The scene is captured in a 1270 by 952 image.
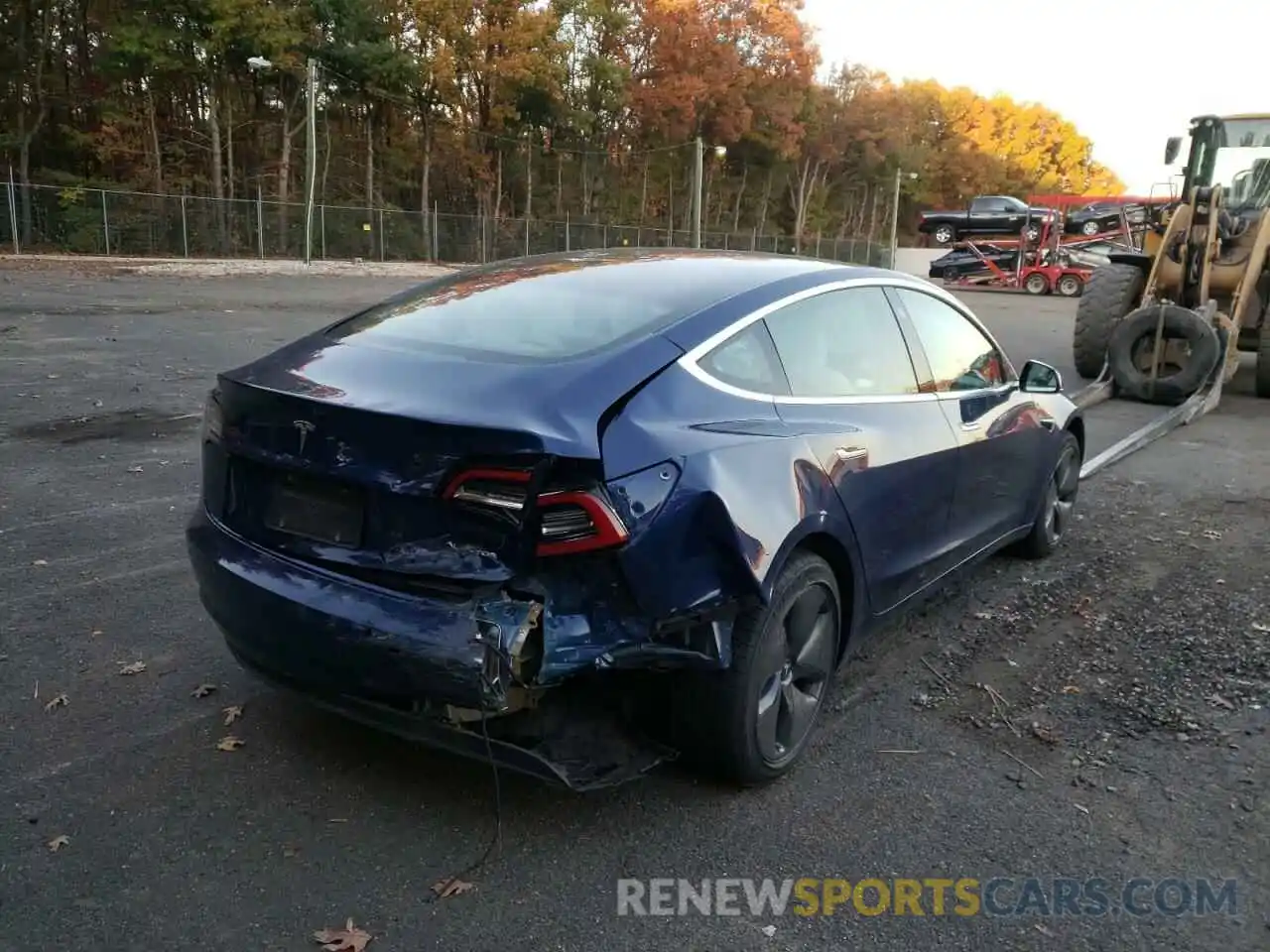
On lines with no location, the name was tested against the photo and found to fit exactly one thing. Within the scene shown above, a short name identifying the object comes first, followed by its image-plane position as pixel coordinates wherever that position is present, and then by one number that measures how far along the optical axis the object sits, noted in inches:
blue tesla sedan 105.4
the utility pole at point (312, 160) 1230.3
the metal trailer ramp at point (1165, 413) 324.8
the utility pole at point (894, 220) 2421.3
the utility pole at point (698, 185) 1684.3
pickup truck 1520.7
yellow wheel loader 420.8
